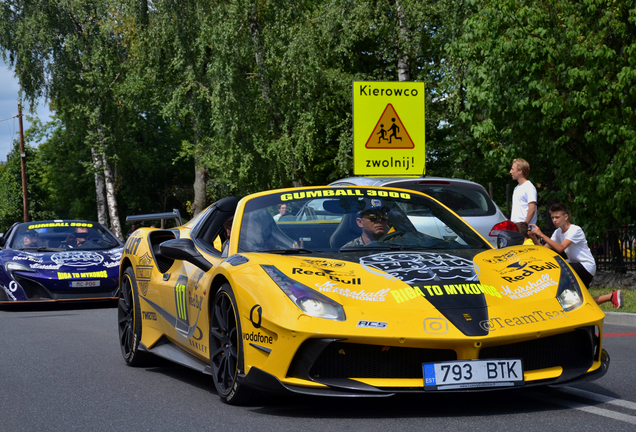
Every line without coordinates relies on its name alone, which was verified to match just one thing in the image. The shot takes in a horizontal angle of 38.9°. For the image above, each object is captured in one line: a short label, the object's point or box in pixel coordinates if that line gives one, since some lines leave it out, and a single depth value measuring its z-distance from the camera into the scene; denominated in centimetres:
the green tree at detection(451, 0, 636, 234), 1445
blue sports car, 1342
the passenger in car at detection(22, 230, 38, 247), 1447
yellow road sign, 1456
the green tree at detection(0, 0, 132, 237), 4038
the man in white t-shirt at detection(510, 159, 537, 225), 1037
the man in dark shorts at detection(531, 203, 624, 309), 895
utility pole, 5750
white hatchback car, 1106
